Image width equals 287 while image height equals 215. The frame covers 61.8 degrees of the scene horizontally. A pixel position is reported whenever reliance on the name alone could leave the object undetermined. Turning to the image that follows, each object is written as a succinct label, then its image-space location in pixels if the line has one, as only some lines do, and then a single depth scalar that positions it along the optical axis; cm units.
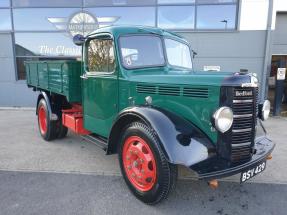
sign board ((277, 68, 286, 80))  759
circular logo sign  878
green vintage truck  246
